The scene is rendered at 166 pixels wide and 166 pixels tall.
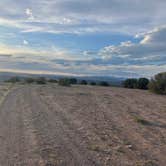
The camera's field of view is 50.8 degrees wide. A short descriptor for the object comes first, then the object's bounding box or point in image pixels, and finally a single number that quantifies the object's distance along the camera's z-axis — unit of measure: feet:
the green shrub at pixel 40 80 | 125.12
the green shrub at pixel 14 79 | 152.56
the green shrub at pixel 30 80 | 133.56
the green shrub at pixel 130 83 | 107.43
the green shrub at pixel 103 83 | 128.92
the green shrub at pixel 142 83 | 100.71
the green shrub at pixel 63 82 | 109.15
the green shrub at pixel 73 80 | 135.70
